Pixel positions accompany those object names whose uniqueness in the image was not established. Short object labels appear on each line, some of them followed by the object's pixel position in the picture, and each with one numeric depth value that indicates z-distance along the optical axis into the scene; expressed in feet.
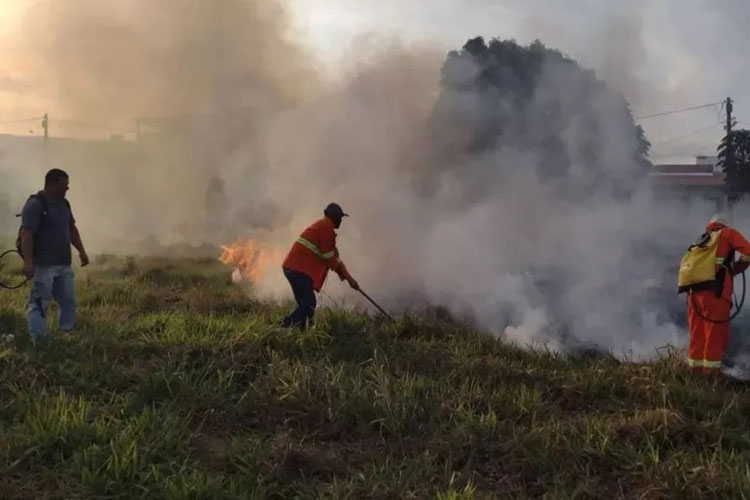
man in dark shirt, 20.01
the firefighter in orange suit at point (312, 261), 23.29
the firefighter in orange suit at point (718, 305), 19.62
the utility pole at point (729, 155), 82.23
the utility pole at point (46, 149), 82.43
